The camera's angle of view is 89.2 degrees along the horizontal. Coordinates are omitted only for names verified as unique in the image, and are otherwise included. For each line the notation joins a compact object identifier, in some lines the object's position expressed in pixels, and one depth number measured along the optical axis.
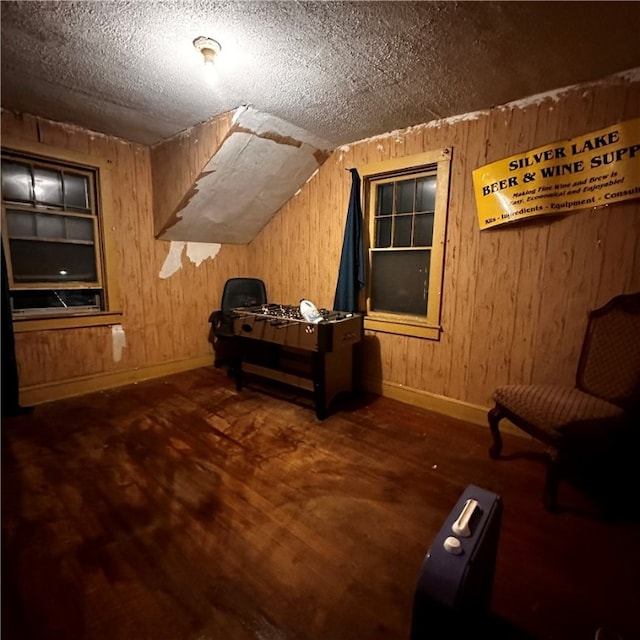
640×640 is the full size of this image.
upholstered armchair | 1.67
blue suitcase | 0.71
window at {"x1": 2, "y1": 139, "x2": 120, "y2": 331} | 2.75
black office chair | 3.57
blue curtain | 3.12
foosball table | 2.65
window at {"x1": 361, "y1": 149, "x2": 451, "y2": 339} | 2.77
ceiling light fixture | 1.71
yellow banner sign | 1.95
